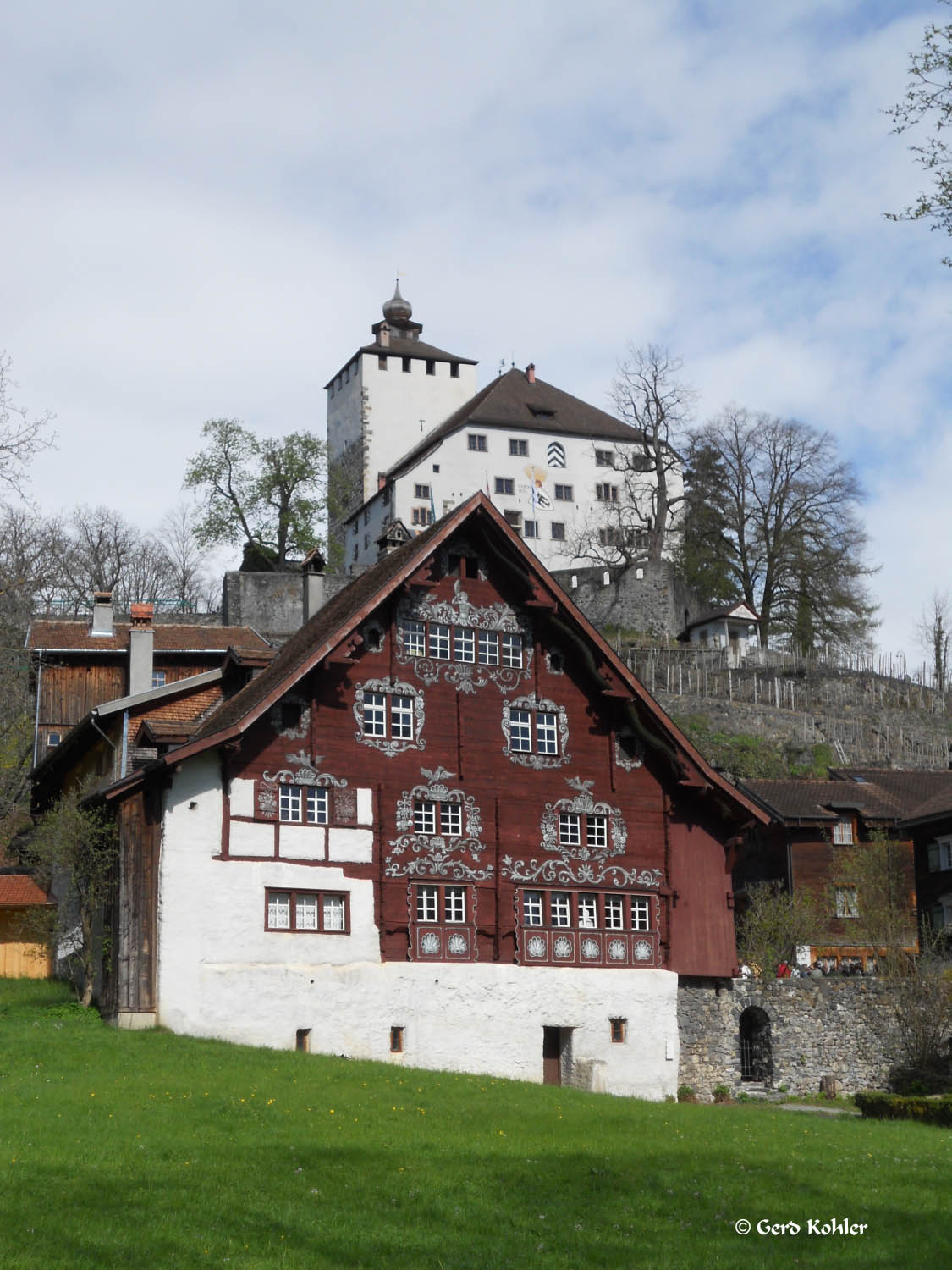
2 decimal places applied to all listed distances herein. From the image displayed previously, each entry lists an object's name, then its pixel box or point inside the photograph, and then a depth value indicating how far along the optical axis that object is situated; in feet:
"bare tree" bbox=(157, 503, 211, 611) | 324.19
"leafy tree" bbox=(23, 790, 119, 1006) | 109.81
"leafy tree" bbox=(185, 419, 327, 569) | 281.74
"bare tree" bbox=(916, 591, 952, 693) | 293.02
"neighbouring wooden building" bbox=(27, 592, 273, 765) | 165.68
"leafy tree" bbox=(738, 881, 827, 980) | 144.46
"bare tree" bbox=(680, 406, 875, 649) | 272.10
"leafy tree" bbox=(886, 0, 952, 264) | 63.46
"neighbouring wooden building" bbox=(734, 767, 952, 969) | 174.81
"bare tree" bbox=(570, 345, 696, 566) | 281.74
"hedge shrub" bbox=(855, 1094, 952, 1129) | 96.48
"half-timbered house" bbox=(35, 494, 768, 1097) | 104.42
